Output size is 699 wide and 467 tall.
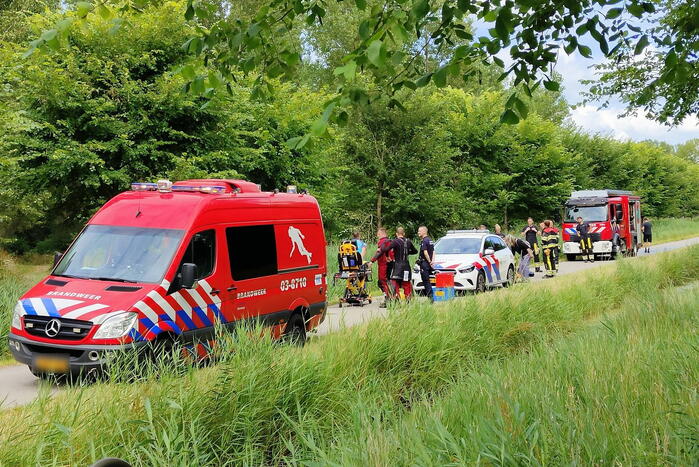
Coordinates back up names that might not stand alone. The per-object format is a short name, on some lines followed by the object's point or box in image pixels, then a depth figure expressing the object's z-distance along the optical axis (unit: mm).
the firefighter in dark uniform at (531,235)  23188
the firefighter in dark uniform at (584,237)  28672
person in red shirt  15062
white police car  17000
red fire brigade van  7195
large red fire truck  28953
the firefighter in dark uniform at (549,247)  21875
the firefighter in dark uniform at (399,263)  14766
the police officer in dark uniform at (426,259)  15809
